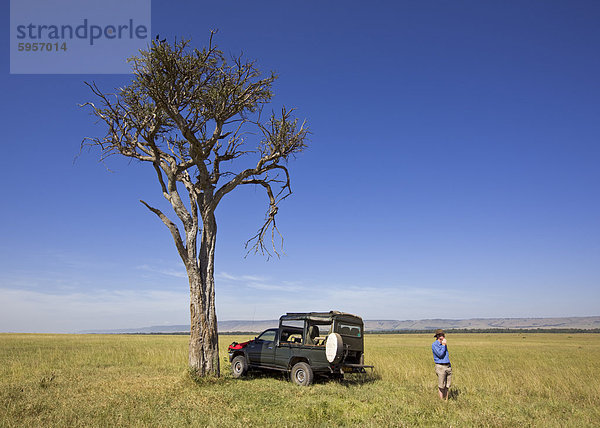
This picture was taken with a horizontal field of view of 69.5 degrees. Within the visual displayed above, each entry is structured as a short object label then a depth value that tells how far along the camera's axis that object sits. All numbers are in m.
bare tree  15.20
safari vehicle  13.82
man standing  11.70
